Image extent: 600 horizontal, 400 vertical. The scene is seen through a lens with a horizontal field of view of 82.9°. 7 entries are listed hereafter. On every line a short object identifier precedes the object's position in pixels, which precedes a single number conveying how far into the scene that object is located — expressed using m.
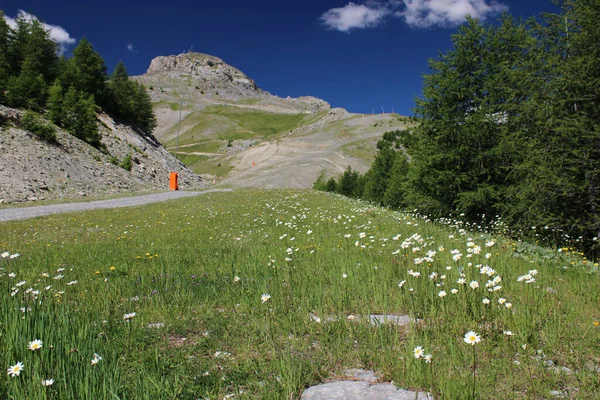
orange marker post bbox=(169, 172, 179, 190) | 43.37
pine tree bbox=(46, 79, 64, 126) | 41.56
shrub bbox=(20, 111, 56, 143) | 35.66
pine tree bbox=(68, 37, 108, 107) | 53.77
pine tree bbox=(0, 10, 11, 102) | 41.32
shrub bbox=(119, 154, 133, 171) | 43.91
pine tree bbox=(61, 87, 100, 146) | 42.62
